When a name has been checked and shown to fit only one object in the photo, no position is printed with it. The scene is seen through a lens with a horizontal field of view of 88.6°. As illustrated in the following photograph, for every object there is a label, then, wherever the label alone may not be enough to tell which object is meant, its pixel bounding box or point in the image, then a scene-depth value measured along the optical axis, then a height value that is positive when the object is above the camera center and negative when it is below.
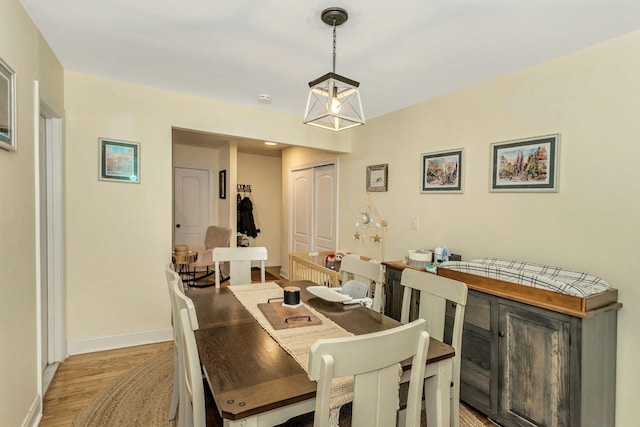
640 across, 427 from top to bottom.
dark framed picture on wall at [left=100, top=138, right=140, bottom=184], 2.84 +0.41
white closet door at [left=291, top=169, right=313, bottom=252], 5.08 +0.00
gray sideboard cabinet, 1.68 -0.82
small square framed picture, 3.60 +0.36
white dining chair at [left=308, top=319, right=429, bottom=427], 0.84 -0.44
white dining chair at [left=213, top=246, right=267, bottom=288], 2.60 -0.41
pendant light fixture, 1.63 +0.64
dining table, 1.00 -0.58
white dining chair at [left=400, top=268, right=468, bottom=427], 1.69 -0.52
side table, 3.76 -0.76
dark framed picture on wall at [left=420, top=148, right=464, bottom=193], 2.84 +0.35
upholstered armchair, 4.80 -0.57
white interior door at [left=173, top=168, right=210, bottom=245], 5.79 +0.05
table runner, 1.08 -0.57
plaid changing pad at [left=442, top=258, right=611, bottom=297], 1.77 -0.40
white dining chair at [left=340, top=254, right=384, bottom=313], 2.04 -0.42
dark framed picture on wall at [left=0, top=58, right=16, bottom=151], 1.51 +0.48
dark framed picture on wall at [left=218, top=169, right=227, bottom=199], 5.46 +0.42
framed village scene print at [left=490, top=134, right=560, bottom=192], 2.20 +0.33
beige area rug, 1.97 -1.28
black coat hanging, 5.87 -0.19
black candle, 1.87 -0.51
